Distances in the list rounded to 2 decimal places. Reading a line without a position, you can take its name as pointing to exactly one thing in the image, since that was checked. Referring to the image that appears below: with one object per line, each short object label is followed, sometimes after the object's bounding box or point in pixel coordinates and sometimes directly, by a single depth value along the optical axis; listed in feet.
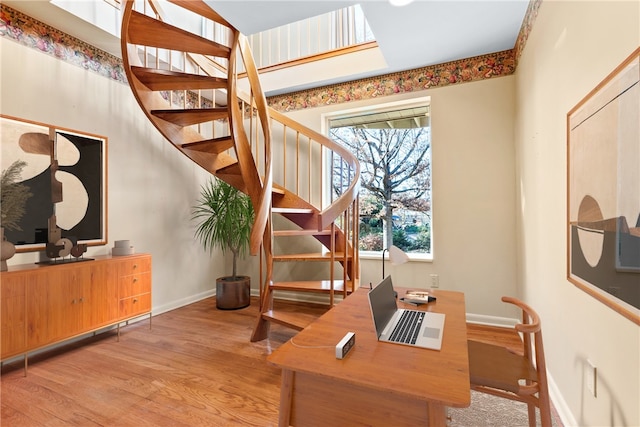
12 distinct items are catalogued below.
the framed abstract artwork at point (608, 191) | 3.27
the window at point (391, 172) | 11.11
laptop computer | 3.65
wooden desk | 2.66
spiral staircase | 7.45
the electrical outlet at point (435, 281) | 10.40
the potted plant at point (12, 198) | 7.17
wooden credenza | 6.56
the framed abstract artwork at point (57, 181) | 7.49
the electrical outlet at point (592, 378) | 4.27
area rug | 5.26
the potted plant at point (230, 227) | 11.54
